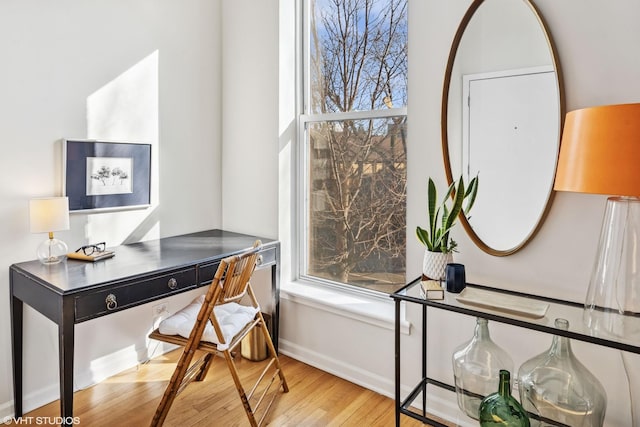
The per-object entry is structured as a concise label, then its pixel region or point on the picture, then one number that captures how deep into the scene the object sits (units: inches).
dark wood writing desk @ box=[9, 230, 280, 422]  67.1
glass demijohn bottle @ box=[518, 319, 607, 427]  58.5
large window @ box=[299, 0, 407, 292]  94.7
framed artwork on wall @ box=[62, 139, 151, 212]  88.4
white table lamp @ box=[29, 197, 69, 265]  78.0
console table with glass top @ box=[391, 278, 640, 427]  52.4
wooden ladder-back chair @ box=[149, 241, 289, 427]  73.3
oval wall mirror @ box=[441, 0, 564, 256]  67.7
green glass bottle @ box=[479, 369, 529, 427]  58.7
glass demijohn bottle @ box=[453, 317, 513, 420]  66.8
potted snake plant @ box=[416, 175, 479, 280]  71.2
